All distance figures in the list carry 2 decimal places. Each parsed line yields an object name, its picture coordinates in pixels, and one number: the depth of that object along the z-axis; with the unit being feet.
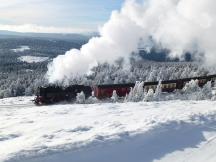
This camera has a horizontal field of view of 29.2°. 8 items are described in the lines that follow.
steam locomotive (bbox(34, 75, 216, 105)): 171.42
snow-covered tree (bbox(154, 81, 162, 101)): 165.13
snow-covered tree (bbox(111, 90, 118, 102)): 169.95
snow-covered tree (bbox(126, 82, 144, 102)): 170.40
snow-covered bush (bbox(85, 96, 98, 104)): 167.86
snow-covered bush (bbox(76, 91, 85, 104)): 169.72
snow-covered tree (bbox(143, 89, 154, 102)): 161.97
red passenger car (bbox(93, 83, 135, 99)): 182.60
